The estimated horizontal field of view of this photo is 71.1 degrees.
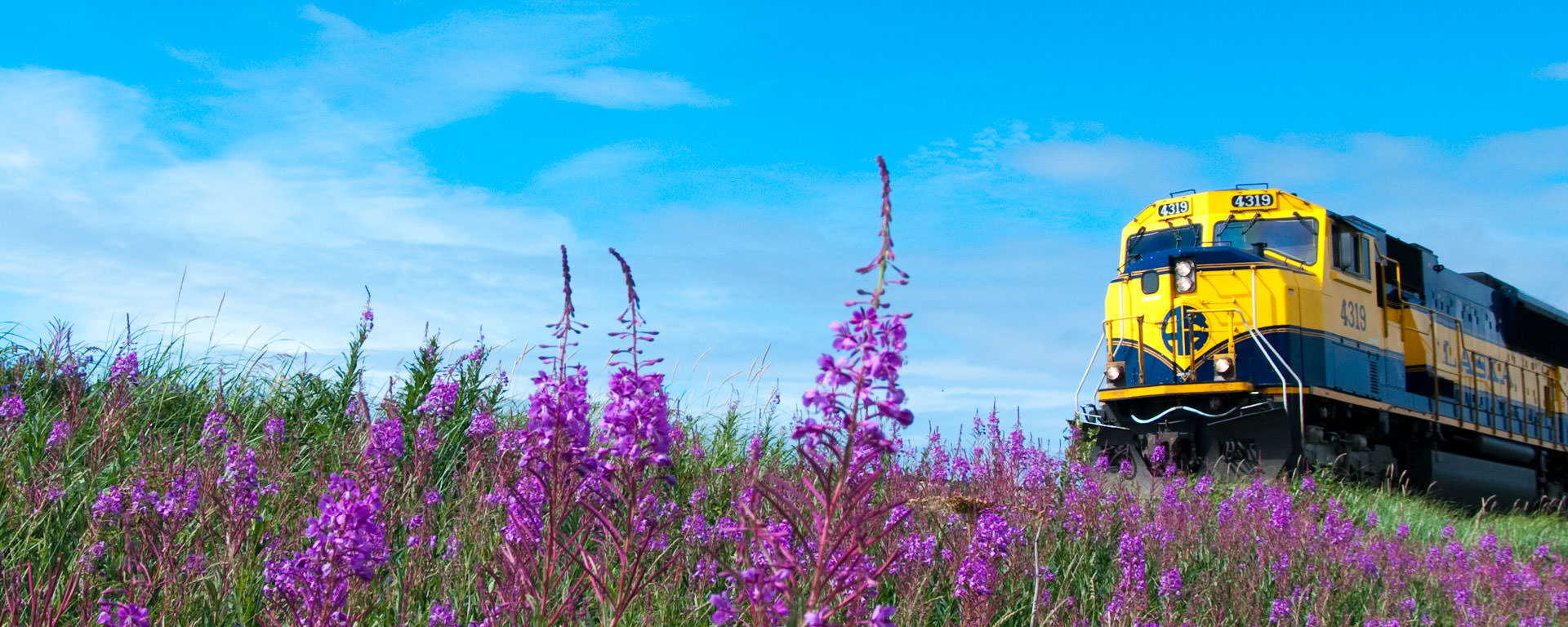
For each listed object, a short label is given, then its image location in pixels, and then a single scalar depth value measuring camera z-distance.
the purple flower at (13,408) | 5.80
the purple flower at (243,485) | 3.26
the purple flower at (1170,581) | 5.28
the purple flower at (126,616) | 2.43
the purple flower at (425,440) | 4.30
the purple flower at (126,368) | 6.77
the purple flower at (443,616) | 2.99
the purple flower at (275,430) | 5.33
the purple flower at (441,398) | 6.29
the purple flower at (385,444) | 3.79
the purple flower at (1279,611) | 5.48
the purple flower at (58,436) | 5.14
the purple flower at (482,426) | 6.00
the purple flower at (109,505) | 3.94
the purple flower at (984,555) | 3.85
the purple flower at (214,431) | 5.24
